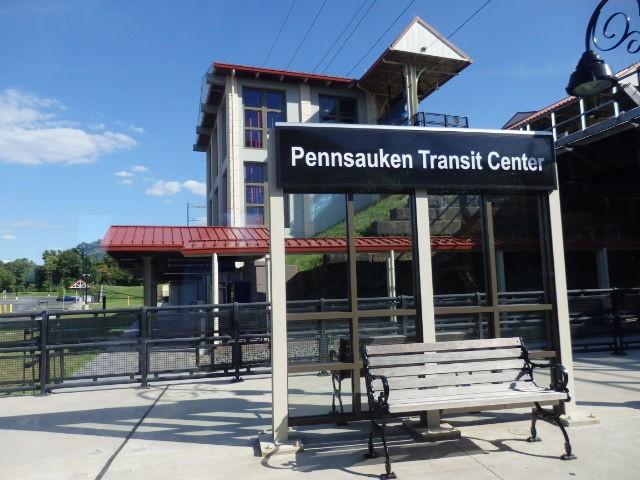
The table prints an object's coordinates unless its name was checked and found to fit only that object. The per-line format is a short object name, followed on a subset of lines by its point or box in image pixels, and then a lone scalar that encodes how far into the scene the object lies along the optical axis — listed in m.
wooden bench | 4.16
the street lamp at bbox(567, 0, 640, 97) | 5.07
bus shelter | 4.74
